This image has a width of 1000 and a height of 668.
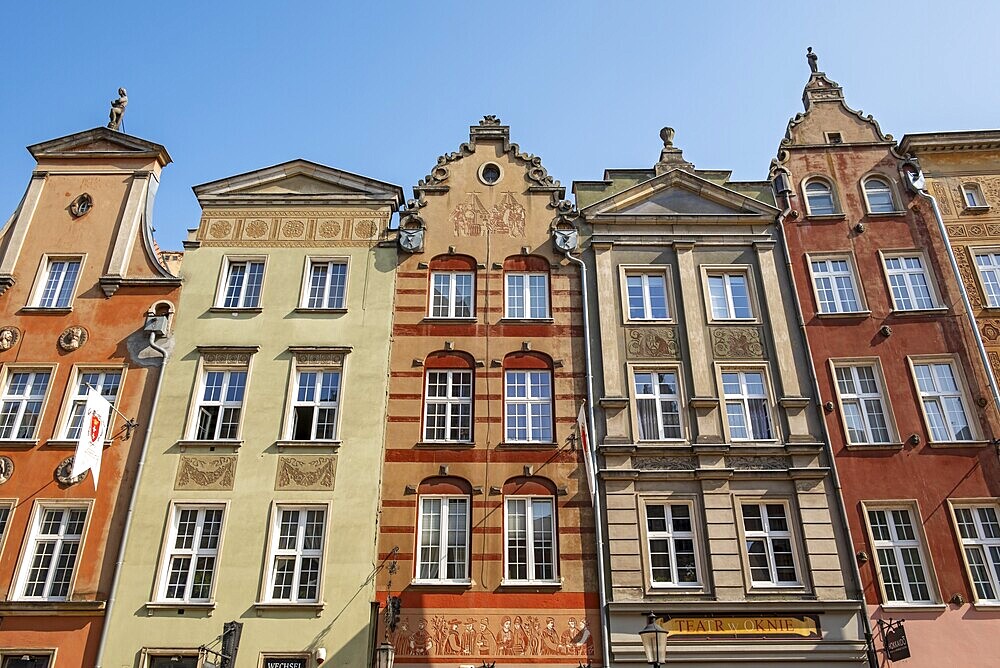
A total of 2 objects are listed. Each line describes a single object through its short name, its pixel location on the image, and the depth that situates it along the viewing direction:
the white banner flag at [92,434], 18.30
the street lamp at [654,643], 14.40
